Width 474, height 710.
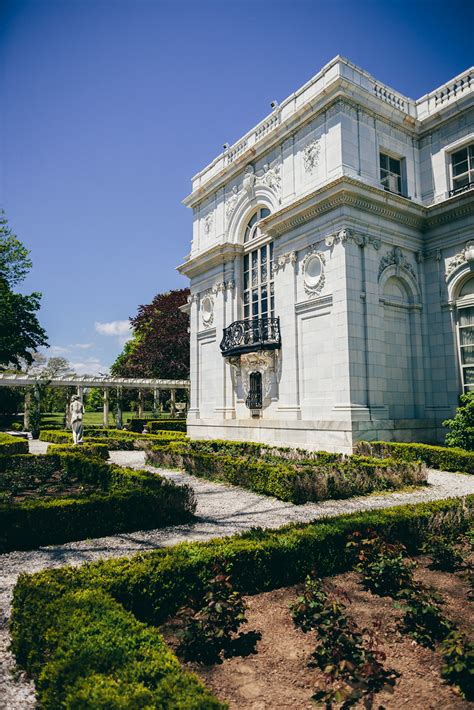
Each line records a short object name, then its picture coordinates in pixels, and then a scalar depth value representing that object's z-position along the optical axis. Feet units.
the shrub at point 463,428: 53.93
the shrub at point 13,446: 57.31
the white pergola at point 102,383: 111.65
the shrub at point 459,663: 11.95
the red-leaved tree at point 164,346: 149.28
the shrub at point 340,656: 11.44
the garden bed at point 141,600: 10.16
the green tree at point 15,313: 111.86
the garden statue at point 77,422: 65.21
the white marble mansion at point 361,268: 59.98
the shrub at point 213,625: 13.64
